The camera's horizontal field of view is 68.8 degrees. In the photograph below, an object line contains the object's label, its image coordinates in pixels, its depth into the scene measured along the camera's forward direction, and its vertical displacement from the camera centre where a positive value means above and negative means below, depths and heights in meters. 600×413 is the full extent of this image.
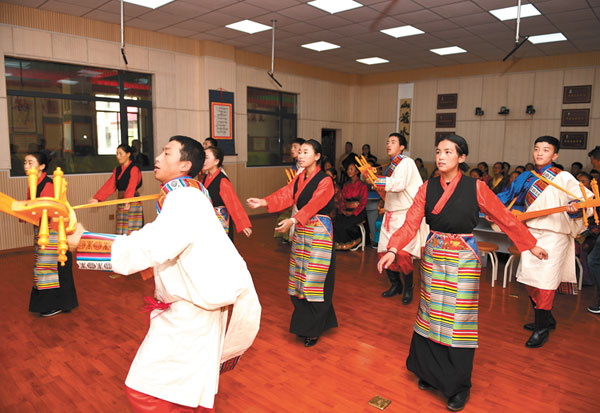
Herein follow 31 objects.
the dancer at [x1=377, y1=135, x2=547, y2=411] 2.50 -0.61
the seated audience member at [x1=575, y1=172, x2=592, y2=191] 5.05 -0.23
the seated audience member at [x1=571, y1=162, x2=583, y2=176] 7.59 -0.14
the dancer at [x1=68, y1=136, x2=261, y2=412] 1.55 -0.51
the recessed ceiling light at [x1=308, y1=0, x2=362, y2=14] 5.73 +1.99
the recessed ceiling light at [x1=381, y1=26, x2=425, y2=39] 6.91 +2.00
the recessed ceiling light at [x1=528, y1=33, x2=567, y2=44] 7.06 +1.97
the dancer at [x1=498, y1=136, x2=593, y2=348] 3.32 -0.56
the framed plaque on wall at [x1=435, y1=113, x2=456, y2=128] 9.91 +0.83
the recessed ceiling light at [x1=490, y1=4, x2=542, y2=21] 5.75 +1.96
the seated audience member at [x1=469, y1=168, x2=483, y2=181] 7.33 -0.27
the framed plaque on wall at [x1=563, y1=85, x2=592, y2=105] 8.22 +1.22
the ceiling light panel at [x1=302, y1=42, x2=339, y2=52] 8.02 +2.02
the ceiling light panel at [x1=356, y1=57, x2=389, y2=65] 9.21 +2.04
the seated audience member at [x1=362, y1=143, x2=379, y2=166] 10.10 +0.10
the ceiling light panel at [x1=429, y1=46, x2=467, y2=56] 8.18 +2.02
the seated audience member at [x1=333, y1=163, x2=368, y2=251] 6.41 -0.86
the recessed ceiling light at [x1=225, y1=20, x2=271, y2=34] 6.72 +1.99
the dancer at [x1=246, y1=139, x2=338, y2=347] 3.25 -0.71
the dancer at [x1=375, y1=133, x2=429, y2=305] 4.16 -0.47
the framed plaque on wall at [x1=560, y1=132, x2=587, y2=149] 8.32 +0.35
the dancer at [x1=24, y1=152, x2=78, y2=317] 3.61 -1.06
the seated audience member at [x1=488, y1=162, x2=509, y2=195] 7.33 -0.39
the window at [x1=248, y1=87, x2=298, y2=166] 9.31 +0.62
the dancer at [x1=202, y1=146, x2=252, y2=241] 3.76 -0.30
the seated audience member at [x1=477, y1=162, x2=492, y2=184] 8.73 -0.20
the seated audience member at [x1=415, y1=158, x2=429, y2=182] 9.63 -0.26
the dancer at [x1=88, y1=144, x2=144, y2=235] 4.88 -0.39
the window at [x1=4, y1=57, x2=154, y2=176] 6.11 +0.58
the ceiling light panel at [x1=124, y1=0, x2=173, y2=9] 5.67 +1.95
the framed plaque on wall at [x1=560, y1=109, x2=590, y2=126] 8.28 +0.78
